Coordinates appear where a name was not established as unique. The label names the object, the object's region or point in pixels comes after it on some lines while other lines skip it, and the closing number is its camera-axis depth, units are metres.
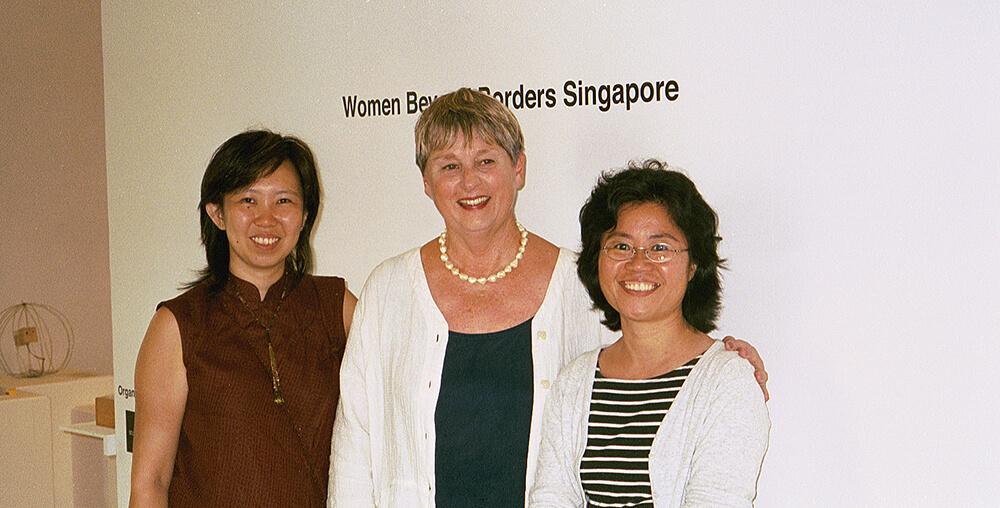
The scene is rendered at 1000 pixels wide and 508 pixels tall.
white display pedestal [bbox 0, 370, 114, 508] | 5.00
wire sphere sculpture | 6.30
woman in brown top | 2.27
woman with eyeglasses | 1.78
